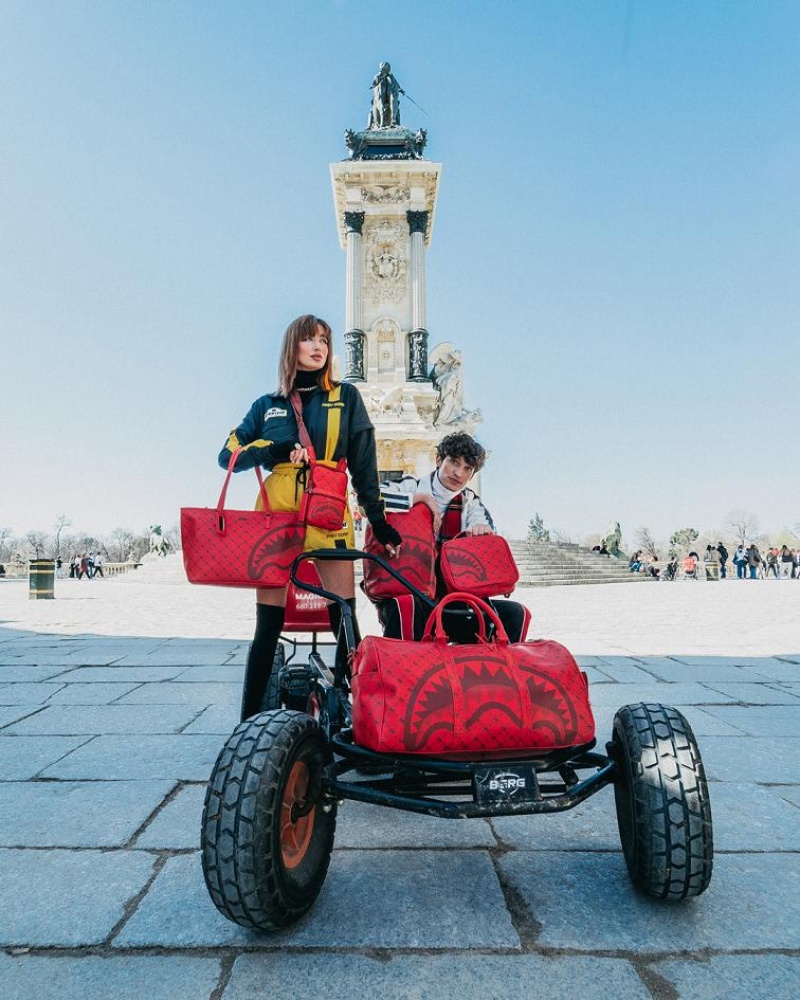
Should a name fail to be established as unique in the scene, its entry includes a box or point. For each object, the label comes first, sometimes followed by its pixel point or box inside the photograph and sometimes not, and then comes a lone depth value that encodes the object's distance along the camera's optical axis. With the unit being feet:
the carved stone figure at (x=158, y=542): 98.03
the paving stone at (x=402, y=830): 6.89
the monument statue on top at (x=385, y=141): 100.99
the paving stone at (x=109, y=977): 4.41
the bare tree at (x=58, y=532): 237.82
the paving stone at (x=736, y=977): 4.38
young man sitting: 9.46
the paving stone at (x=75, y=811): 7.00
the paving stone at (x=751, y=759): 9.12
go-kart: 4.79
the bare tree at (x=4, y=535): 258.69
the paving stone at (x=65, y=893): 5.14
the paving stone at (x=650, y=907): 5.00
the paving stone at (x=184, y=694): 13.55
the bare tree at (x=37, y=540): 279.73
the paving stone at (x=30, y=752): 9.18
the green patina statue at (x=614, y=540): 135.74
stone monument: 93.71
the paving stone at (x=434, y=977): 4.38
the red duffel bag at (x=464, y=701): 5.26
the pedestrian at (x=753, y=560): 101.13
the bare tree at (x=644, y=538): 320.46
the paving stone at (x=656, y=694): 13.74
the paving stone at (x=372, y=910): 5.02
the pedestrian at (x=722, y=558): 112.98
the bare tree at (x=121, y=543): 285.23
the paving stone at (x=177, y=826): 6.85
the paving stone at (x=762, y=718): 11.66
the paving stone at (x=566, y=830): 6.81
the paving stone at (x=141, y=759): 9.11
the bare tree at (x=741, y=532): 267.39
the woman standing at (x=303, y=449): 8.64
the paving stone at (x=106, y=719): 11.40
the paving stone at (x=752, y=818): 6.88
